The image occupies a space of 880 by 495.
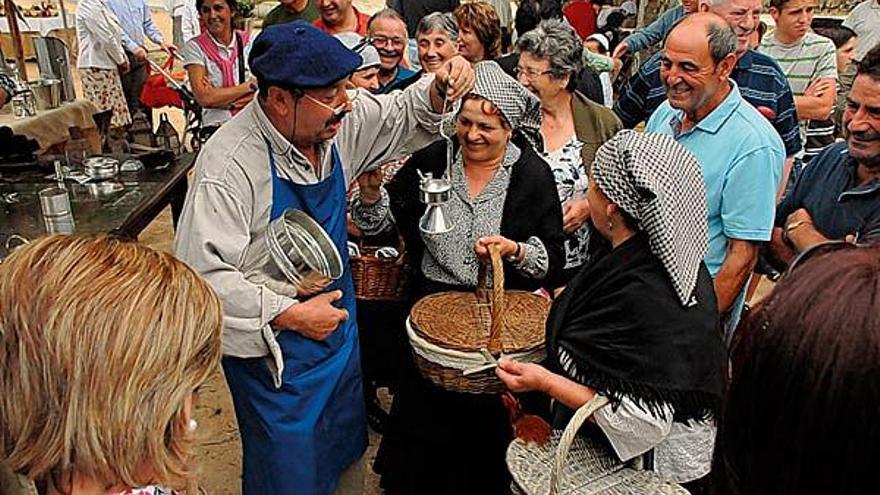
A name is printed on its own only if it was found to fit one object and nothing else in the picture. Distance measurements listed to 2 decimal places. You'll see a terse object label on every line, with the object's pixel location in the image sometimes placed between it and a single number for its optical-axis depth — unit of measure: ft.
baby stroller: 24.31
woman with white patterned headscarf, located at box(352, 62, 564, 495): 8.57
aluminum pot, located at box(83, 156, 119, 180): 12.82
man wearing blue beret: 6.72
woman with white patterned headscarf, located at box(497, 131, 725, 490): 6.13
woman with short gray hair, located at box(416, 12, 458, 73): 13.71
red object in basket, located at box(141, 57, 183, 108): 24.31
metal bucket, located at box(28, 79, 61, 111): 18.63
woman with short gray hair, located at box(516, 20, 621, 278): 10.36
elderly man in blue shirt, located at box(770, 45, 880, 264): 7.82
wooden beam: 19.81
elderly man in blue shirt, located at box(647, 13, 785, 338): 8.59
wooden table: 10.93
